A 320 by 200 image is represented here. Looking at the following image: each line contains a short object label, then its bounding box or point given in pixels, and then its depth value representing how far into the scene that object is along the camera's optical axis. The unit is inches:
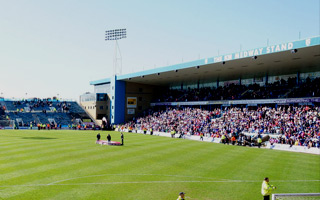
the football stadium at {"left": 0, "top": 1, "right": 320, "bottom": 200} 561.0
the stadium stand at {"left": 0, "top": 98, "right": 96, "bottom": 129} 2448.3
